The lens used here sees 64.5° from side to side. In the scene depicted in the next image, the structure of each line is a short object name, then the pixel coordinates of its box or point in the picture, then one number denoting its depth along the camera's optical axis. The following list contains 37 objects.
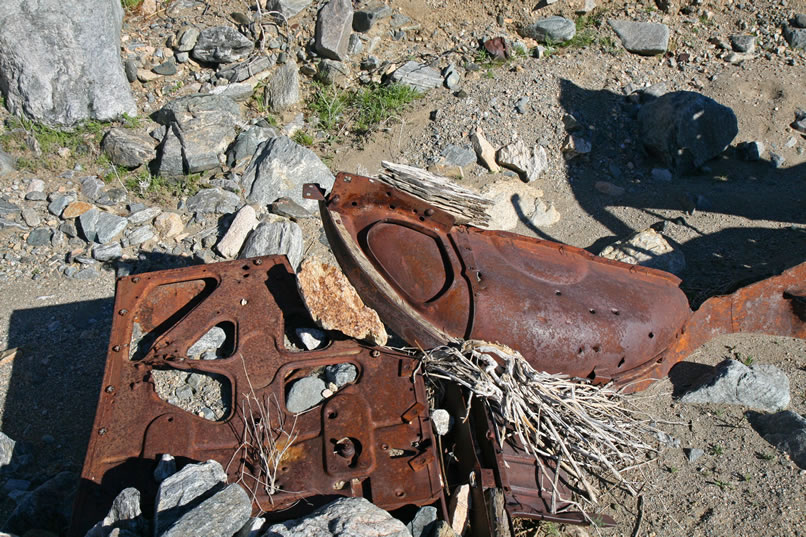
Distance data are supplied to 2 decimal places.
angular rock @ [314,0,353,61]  5.87
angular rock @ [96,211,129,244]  4.36
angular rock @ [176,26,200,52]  5.82
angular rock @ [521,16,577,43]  6.23
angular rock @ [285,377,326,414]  2.77
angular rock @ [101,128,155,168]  4.91
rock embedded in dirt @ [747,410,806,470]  3.02
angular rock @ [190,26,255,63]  5.79
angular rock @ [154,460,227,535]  2.10
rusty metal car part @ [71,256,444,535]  2.51
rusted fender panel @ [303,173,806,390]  2.84
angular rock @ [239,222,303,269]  4.18
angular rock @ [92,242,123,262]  4.25
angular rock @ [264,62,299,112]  5.60
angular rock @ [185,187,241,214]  4.58
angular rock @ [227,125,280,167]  5.00
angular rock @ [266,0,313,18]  6.07
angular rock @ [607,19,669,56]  6.31
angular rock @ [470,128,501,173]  5.19
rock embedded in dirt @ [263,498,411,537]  2.04
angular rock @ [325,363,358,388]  2.87
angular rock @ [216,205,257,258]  4.27
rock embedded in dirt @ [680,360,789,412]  3.30
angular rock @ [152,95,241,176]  4.88
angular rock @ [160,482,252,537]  1.96
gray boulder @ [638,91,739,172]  5.23
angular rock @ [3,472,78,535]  2.59
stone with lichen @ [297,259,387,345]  2.90
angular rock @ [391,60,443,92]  5.79
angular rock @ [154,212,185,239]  4.45
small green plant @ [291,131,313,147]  5.33
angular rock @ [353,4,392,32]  6.12
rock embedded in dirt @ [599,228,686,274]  4.39
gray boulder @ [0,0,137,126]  5.07
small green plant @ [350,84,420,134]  5.52
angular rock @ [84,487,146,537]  2.15
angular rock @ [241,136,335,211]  4.71
